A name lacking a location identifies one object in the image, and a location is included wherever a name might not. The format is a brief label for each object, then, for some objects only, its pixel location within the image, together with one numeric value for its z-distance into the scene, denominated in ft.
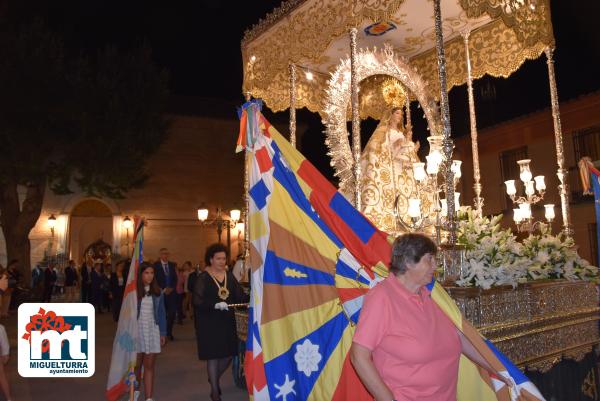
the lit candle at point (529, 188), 24.48
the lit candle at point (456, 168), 22.07
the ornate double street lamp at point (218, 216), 47.11
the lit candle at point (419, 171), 20.38
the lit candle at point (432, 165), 19.57
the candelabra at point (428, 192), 18.19
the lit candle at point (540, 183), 24.75
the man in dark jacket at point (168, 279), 31.50
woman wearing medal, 16.01
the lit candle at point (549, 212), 24.93
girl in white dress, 16.79
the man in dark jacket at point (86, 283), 54.13
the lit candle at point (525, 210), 23.49
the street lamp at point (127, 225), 63.12
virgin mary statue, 24.36
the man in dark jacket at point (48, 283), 51.26
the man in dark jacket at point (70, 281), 54.39
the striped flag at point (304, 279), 10.02
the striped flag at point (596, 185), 21.50
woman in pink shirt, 6.81
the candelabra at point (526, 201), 23.58
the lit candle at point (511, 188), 25.05
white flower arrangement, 15.33
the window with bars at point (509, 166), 56.70
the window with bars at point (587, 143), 48.88
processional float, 15.91
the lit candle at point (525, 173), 24.52
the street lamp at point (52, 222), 61.11
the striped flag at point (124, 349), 16.14
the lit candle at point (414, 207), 17.89
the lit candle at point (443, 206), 24.77
